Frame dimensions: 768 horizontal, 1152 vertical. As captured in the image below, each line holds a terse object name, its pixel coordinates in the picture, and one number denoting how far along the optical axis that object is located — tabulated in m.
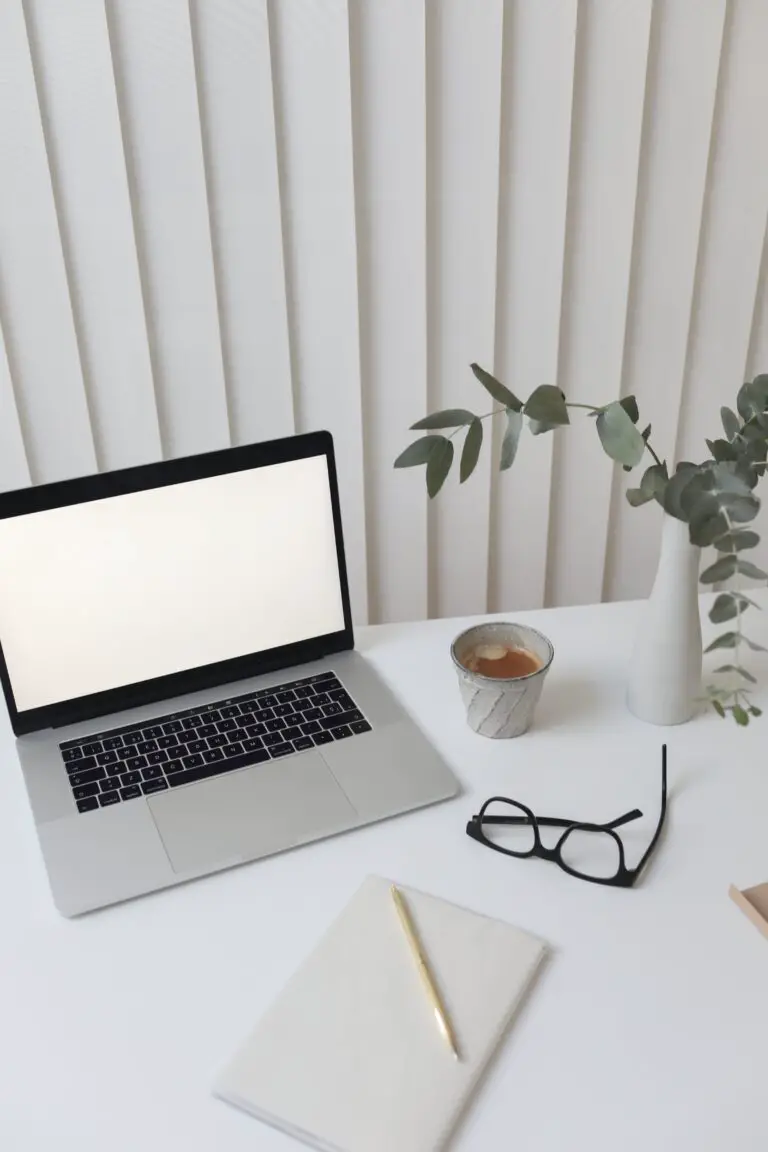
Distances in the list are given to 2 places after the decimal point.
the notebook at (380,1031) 0.65
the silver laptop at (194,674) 0.89
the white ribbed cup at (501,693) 0.96
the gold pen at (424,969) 0.70
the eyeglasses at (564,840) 0.83
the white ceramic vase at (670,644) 0.96
